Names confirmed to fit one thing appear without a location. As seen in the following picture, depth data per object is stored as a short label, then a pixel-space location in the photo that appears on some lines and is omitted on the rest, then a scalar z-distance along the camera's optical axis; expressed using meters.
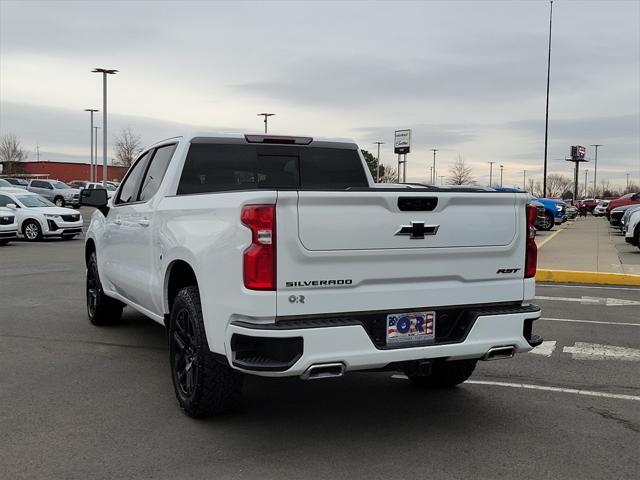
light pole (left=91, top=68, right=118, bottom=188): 37.78
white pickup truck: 3.73
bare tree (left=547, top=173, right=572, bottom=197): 122.82
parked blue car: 27.08
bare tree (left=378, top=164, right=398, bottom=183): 95.94
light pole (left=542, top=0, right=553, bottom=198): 35.06
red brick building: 96.44
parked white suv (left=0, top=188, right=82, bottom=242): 20.91
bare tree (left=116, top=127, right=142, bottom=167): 79.41
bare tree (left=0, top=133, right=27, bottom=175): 86.62
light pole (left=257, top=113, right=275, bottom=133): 52.57
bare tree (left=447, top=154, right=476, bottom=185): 84.04
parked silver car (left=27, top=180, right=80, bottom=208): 39.97
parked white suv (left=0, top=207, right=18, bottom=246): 18.92
